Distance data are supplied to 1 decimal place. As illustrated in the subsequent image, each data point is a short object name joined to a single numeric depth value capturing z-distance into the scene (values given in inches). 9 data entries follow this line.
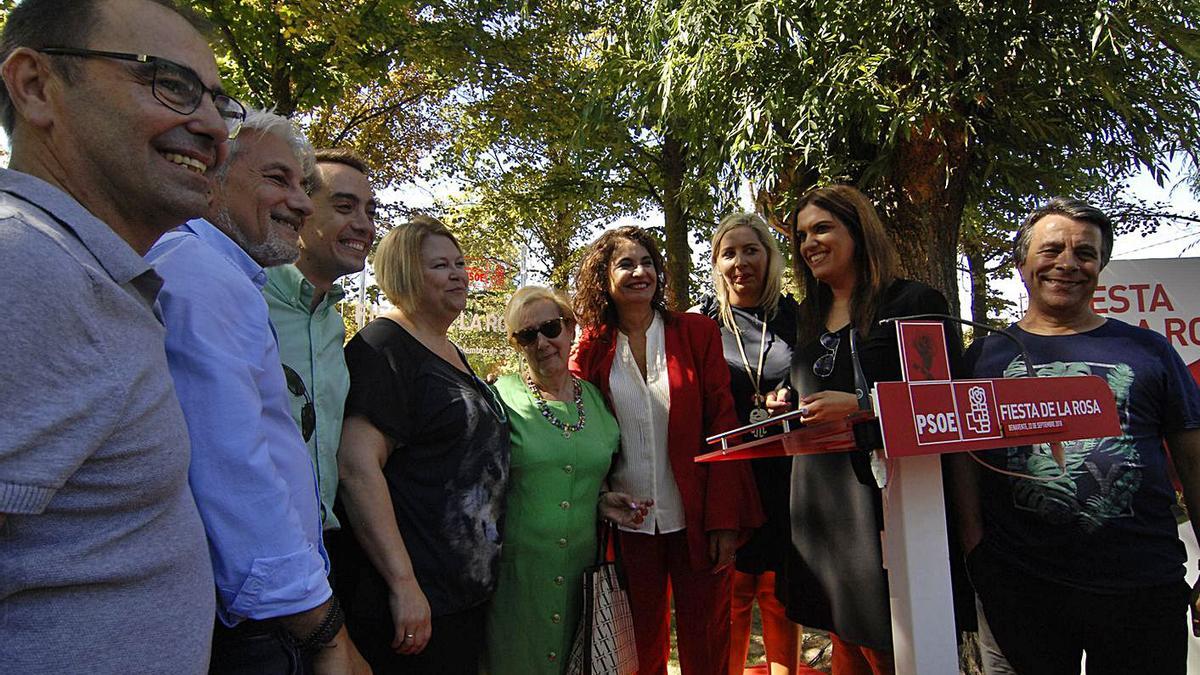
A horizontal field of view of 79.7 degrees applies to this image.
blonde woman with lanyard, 122.8
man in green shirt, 80.9
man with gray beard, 51.1
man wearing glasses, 34.7
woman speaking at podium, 95.3
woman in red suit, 113.8
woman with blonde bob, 84.9
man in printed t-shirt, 85.0
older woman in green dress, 101.5
